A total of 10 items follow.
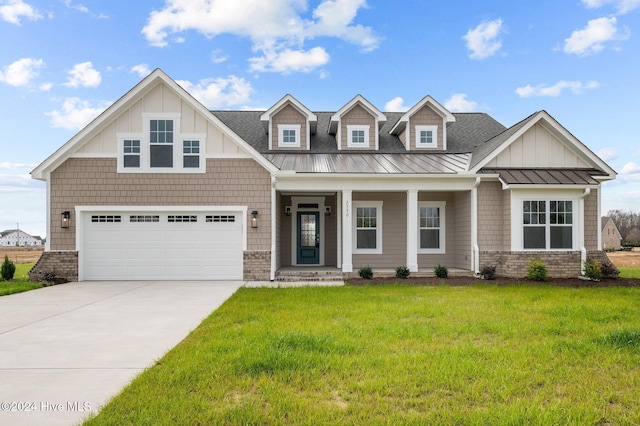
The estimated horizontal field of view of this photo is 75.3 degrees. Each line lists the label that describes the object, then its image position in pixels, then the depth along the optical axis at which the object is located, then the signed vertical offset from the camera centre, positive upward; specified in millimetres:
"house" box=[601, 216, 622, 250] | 58562 -1273
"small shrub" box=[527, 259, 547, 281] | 12359 -1342
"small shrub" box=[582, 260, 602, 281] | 12383 -1352
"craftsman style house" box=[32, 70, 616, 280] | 13227 +1047
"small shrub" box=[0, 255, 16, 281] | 12914 -1395
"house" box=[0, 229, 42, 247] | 108625 -3351
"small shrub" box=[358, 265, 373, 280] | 13188 -1501
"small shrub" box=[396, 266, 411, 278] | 13188 -1470
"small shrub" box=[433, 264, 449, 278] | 13344 -1481
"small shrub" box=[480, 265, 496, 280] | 12969 -1475
